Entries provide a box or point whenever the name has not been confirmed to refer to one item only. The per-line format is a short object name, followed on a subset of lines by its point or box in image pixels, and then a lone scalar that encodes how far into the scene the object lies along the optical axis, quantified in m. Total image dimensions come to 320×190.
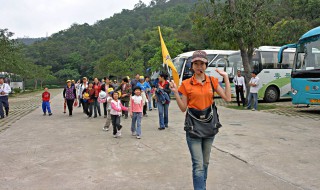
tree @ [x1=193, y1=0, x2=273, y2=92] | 15.30
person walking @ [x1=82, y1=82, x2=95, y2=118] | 14.00
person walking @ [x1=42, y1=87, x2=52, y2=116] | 15.35
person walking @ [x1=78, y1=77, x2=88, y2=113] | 16.38
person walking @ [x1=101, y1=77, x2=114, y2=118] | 14.12
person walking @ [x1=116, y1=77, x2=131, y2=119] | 12.78
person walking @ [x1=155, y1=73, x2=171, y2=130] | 10.12
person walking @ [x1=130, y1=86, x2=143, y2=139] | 9.02
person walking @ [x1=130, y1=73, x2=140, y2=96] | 13.20
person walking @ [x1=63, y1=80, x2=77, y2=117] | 14.91
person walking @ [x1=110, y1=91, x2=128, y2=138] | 9.02
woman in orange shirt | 3.99
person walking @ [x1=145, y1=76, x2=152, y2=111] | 16.10
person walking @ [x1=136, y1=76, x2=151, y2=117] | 13.61
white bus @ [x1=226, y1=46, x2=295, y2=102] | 19.41
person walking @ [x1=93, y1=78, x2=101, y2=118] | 14.03
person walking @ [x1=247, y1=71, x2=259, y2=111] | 14.29
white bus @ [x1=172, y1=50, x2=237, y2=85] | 23.69
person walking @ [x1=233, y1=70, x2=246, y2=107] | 16.61
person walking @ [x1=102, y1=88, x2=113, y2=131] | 10.13
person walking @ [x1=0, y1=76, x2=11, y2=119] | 14.19
